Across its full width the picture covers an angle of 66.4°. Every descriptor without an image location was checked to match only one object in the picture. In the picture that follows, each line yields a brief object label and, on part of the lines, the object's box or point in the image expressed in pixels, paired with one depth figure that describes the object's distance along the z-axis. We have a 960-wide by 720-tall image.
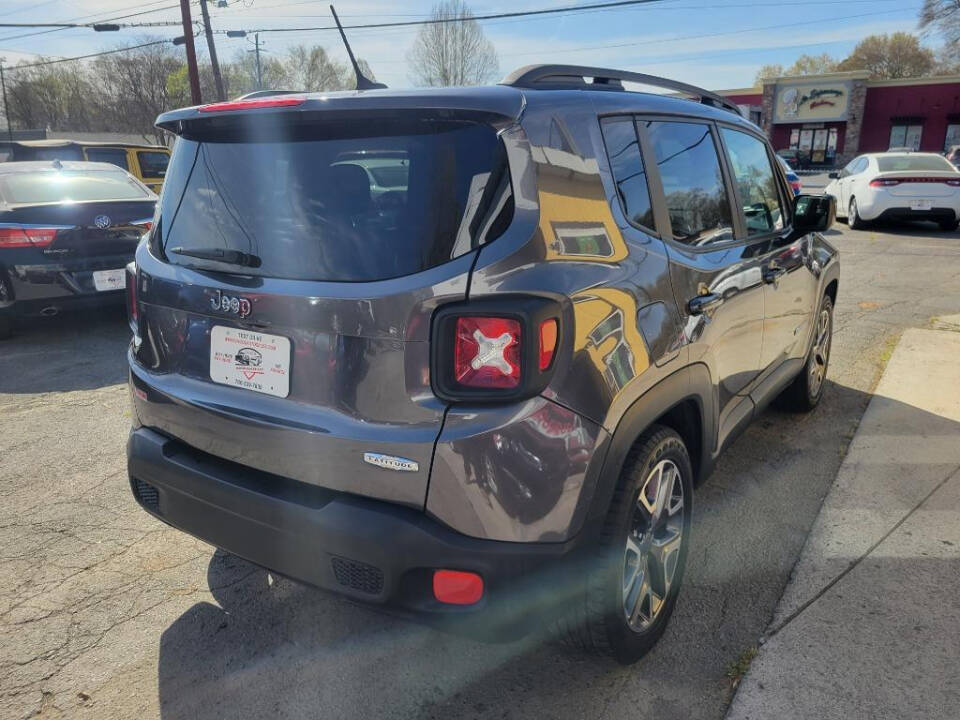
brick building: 38.31
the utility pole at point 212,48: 28.86
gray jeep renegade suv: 1.83
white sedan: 12.59
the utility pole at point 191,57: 23.88
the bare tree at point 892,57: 67.75
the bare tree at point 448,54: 41.12
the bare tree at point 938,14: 47.62
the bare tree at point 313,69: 50.84
